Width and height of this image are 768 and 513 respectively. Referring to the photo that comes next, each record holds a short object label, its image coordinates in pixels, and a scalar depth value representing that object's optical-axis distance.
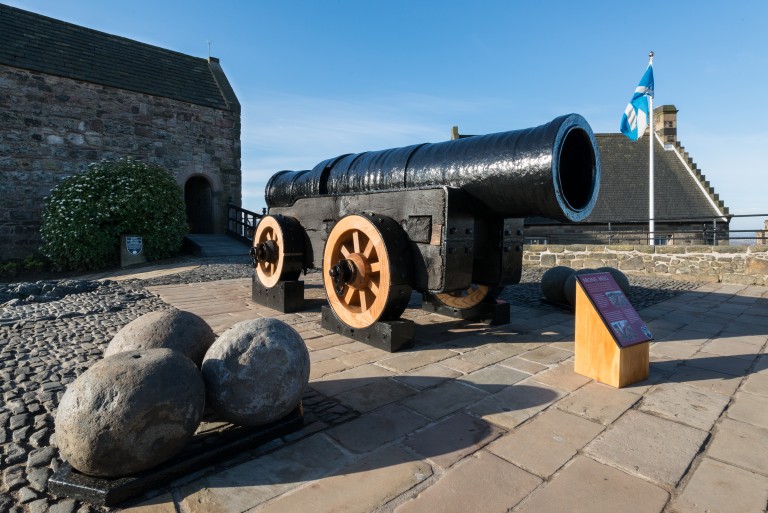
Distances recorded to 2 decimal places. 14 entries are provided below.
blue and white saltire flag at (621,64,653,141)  12.93
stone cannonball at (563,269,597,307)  5.53
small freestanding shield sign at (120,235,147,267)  11.36
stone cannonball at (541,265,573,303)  5.82
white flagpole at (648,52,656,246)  12.75
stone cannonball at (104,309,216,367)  2.35
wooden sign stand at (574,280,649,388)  2.97
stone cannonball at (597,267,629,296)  5.70
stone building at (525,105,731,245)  17.11
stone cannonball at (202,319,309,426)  2.13
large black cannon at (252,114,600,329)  3.41
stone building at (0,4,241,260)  11.88
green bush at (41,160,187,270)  11.13
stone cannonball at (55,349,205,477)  1.70
